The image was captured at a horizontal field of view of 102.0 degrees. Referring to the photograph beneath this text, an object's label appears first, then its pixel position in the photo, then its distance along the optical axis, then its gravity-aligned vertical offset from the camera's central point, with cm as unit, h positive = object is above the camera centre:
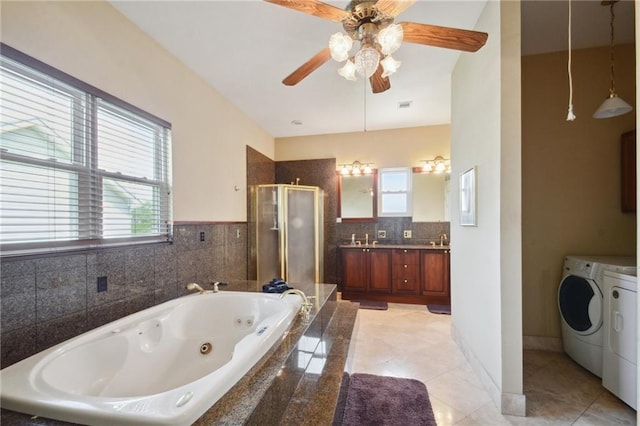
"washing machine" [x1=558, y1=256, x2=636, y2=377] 193 -75
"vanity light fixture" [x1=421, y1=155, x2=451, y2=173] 414 +76
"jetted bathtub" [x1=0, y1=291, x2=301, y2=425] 87 -71
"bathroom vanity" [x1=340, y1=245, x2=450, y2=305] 379 -92
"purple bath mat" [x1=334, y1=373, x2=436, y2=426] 162 -131
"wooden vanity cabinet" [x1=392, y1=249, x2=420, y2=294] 386 -89
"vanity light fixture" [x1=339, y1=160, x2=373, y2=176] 443 +75
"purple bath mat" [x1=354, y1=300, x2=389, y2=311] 373 -138
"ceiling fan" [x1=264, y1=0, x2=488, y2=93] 135 +100
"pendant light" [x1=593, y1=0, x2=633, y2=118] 183 +74
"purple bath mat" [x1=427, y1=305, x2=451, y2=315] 355 -137
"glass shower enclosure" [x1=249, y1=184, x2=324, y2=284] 379 -33
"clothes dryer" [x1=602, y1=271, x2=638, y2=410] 163 -83
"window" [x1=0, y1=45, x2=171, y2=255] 130 +30
